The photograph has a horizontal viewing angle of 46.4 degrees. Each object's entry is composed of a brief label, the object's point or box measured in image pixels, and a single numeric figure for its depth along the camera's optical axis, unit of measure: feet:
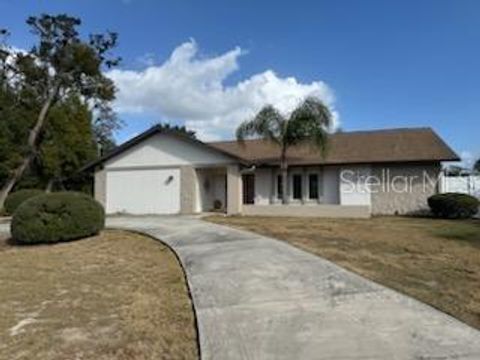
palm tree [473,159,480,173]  135.54
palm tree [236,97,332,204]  83.61
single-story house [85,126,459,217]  88.22
